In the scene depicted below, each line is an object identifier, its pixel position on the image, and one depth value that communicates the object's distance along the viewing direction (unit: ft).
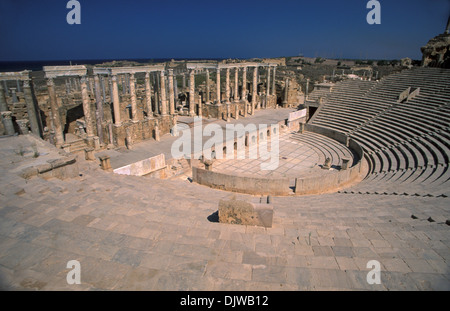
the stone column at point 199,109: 86.84
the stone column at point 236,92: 96.68
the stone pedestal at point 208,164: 50.29
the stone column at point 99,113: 61.26
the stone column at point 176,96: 93.33
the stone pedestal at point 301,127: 81.35
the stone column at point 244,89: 99.20
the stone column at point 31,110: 51.88
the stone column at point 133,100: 62.80
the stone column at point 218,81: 87.27
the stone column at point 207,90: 95.35
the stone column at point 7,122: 48.80
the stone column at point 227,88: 91.91
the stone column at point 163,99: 69.82
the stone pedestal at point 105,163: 44.75
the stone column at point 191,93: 80.74
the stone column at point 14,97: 67.96
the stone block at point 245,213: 23.12
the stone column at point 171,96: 72.73
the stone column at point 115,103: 60.34
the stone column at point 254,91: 99.19
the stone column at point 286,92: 113.50
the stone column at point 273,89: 115.01
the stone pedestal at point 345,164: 54.47
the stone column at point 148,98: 67.77
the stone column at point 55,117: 55.11
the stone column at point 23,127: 49.44
